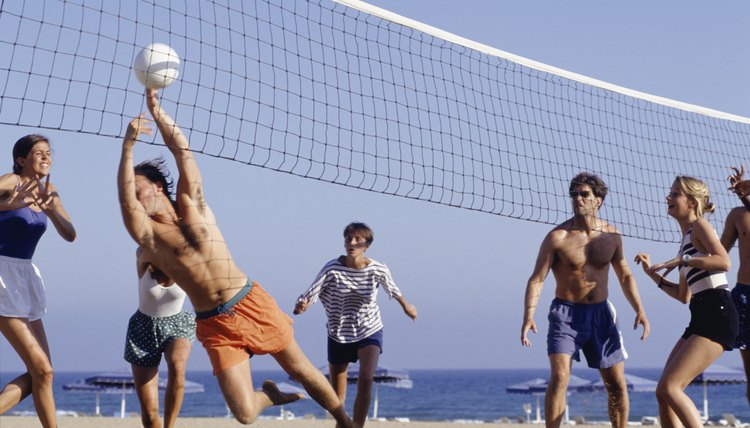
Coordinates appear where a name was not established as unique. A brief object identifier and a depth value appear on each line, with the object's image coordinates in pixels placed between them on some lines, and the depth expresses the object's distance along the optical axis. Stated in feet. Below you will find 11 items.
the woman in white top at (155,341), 26.53
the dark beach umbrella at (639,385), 90.63
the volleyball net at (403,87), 25.99
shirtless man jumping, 22.11
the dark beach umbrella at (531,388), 102.99
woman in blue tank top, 24.18
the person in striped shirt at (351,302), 30.17
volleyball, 23.26
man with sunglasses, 27.63
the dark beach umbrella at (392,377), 80.48
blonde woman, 23.30
